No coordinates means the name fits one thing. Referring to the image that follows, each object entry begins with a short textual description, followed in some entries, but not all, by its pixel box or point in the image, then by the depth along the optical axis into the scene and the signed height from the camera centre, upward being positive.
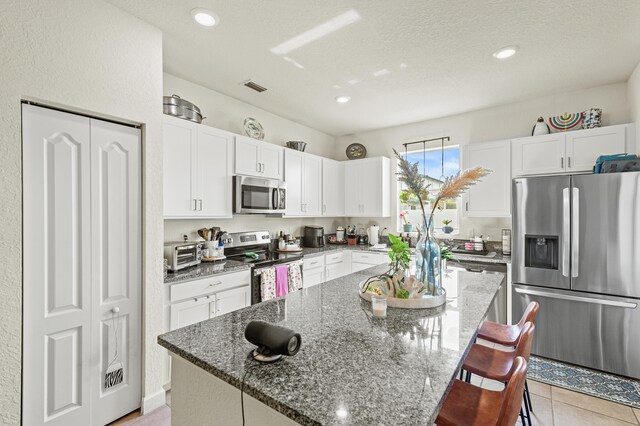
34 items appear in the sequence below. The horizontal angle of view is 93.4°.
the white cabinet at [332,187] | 4.63 +0.39
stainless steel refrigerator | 2.57 -0.50
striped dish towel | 3.44 -0.76
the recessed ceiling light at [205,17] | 2.04 +1.37
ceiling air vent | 3.18 +1.37
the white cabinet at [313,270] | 3.83 -0.76
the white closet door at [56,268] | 1.71 -0.33
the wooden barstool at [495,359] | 1.35 -0.82
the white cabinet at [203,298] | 2.39 -0.75
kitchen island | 0.79 -0.50
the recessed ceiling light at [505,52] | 2.48 +1.35
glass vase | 1.68 -0.29
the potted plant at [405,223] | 4.62 -0.18
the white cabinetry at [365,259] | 4.24 -0.68
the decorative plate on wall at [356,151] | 5.04 +1.02
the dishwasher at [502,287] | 3.12 -0.81
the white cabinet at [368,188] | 4.63 +0.39
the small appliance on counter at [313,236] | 4.54 -0.36
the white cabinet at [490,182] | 3.54 +0.35
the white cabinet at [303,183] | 4.04 +0.41
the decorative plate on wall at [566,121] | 3.29 +1.00
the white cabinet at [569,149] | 2.97 +0.66
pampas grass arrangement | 1.62 +0.17
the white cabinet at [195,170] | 2.70 +0.41
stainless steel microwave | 3.27 +0.20
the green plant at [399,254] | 1.66 -0.23
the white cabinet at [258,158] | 3.32 +0.64
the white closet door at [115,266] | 1.98 -0.36
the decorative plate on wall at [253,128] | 3.63 +1.03
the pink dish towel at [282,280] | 3.26 -0.74
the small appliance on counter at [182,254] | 2.58 -0.37
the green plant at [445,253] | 1.96 -0.27
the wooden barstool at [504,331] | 1.61 -0.74
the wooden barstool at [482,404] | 0.94 -0.79
